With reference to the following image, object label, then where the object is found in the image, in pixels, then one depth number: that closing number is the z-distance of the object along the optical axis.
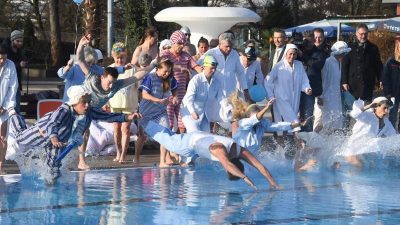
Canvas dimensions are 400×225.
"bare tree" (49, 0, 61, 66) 43.41
